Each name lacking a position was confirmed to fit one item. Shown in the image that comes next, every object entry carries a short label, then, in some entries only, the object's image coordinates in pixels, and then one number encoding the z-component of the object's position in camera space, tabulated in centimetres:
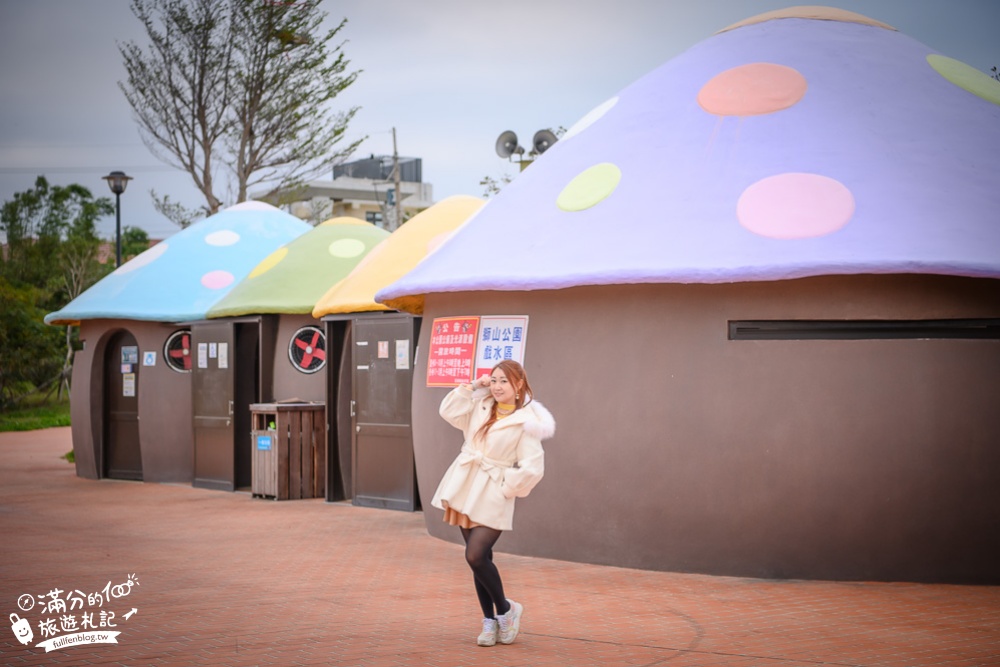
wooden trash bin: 1415
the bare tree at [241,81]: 2528
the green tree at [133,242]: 5100
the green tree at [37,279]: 2966
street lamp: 2193
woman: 639
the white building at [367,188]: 5709
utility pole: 3694
